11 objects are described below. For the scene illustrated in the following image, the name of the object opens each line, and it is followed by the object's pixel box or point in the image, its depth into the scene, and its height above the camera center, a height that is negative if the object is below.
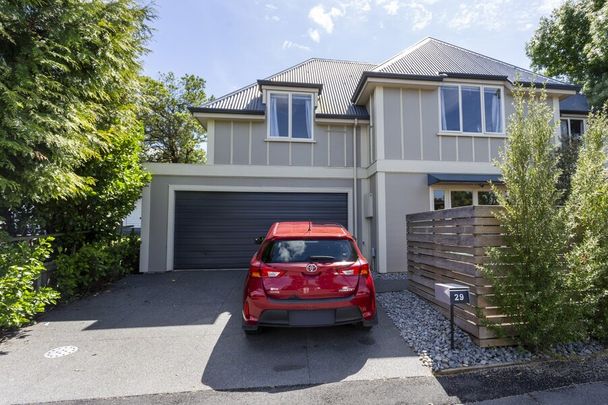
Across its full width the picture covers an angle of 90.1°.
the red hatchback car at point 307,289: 3.81 -0.87
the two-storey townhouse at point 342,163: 8.68 +1.78
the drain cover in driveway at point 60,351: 3.95 -1.73
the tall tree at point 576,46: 11.80 +8.73
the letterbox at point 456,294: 3.78 -0.92
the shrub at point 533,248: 3.66 -0.33
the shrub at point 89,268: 6.30 -1.02
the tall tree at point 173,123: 18.72 +6.15
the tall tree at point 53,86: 4.47 +2.25
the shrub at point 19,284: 4.08 -0.86
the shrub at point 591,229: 3.77 -0.11
